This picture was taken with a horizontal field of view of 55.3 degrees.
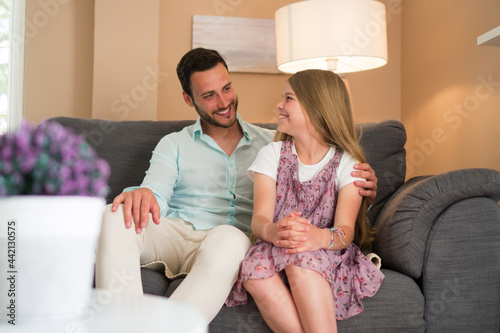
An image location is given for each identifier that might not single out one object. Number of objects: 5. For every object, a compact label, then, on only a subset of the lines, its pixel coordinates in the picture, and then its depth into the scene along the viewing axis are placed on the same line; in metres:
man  1.12
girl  1.18
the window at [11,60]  3.10
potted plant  0.48
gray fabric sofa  1.25
